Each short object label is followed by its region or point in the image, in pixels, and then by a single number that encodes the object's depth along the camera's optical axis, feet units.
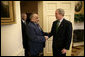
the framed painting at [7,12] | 3.67
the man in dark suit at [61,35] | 6.37
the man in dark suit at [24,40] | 6.74
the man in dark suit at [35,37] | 5.82
